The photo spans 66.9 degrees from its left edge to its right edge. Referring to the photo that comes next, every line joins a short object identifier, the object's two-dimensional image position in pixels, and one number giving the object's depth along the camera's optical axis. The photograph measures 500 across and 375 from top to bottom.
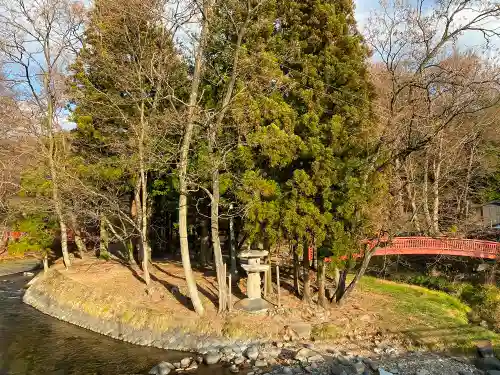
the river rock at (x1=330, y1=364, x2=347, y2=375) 8.83
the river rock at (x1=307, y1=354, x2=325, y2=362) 9.44
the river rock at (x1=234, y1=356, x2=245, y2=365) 9.49
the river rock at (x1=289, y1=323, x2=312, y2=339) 10.70
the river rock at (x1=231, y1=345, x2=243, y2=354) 10.01
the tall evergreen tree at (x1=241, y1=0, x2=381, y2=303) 11.12
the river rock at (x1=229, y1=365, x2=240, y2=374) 9.13
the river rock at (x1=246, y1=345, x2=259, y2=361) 9.68
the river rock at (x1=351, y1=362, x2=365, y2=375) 8.95
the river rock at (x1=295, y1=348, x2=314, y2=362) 9.48
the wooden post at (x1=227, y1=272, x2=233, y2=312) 11.78
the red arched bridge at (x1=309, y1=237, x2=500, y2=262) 16.47
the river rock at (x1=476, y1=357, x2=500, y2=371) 9.63
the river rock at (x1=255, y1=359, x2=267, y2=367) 9.34
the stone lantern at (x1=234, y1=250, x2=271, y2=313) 11.89
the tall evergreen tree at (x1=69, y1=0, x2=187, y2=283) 13.29
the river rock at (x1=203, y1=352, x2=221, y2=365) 9.55
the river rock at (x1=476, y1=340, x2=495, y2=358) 10.26
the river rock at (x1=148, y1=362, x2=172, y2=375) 9.03
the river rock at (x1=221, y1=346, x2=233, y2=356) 9.94
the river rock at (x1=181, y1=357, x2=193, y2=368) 9.37
